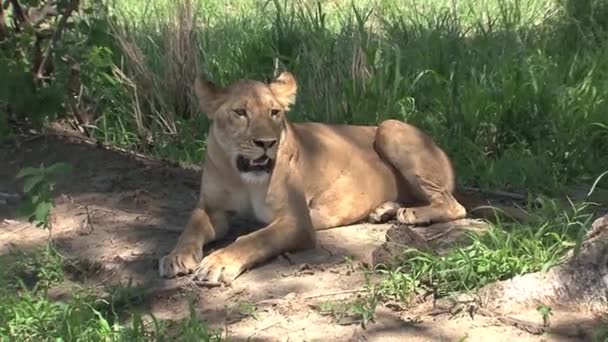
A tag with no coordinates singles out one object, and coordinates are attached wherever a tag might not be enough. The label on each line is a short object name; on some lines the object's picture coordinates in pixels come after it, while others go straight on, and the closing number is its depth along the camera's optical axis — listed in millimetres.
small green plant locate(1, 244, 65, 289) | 9023
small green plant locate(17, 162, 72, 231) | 8812
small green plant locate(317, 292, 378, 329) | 7820
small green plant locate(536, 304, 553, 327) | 7586
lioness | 9203
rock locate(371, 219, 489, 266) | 8781
